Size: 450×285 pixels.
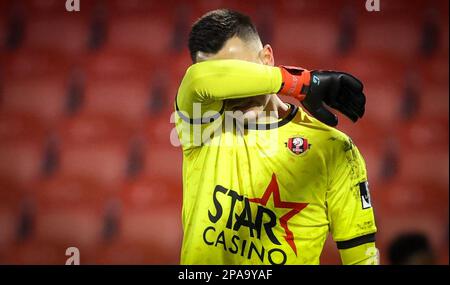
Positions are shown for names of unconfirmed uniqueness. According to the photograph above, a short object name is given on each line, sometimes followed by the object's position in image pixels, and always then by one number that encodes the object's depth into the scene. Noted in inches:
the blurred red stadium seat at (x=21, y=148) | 264.1
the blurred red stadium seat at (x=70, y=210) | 252.8
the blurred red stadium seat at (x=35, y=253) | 241.8
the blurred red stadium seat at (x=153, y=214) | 251.9
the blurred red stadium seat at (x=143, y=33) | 272.4
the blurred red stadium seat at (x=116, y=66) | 269.6
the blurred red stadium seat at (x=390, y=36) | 266.7
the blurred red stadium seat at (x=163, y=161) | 260.1
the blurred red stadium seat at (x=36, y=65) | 270.8
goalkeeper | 111.5
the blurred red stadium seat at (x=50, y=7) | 266.4
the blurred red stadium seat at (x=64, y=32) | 268.2
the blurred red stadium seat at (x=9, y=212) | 256.1
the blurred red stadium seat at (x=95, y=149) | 261.0
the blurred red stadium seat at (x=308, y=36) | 269.9
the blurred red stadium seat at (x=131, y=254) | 246.8
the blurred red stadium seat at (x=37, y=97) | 269.4
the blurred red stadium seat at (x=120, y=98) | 265.7
